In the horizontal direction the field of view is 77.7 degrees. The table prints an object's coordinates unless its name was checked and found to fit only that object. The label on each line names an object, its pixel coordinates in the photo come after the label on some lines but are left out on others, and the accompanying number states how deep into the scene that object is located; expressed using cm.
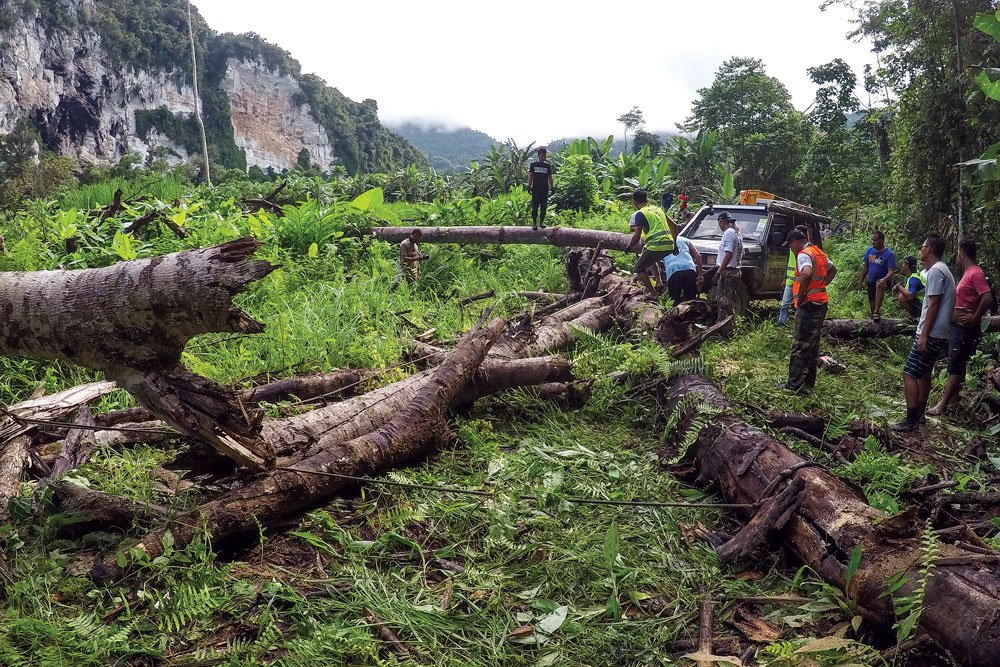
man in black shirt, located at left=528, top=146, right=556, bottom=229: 1199
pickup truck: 938
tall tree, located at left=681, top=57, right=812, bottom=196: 3269
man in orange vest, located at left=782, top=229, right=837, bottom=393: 621
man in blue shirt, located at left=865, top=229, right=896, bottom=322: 934
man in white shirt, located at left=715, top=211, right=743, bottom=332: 835
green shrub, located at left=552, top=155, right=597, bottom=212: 1850
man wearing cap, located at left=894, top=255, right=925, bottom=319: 832
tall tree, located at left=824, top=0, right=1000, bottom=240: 1122
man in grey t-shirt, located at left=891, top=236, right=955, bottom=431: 561
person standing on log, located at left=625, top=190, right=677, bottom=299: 881
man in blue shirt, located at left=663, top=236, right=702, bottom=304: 870
